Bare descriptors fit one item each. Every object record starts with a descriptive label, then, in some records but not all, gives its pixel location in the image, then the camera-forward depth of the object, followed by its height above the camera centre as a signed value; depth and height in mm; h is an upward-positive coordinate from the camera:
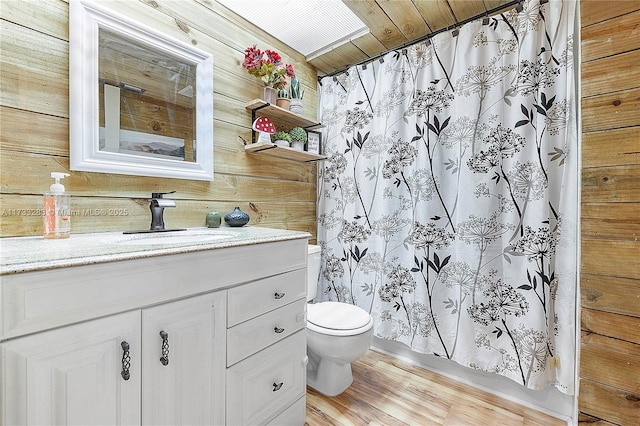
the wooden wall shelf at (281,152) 1626 +394
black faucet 1201 +17
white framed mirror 1077 +514
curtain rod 1503 +1136
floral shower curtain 1346 +112
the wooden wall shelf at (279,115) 1631 +635
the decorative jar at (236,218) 1517 -34
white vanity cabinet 631 -379
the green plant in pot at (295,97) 1815 +775
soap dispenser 964 -2
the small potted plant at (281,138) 1748 +482
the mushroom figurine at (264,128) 1631 +515
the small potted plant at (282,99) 1746 +722
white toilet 1446 -683
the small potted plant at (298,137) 1847 +508
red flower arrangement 1606 +878
